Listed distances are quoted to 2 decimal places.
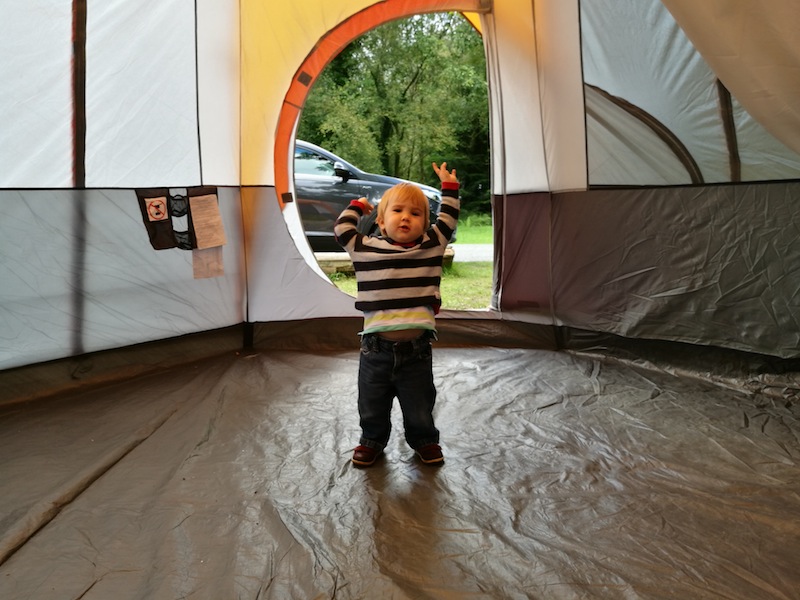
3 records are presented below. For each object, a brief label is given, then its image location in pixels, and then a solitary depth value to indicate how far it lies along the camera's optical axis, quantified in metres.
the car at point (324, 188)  6.55
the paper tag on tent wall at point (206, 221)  3.45
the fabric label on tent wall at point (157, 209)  3.25
